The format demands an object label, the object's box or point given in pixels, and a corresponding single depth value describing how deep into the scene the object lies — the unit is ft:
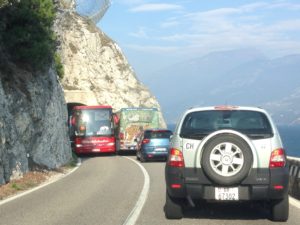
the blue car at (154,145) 94.79
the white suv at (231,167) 29.30
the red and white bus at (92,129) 124.88
